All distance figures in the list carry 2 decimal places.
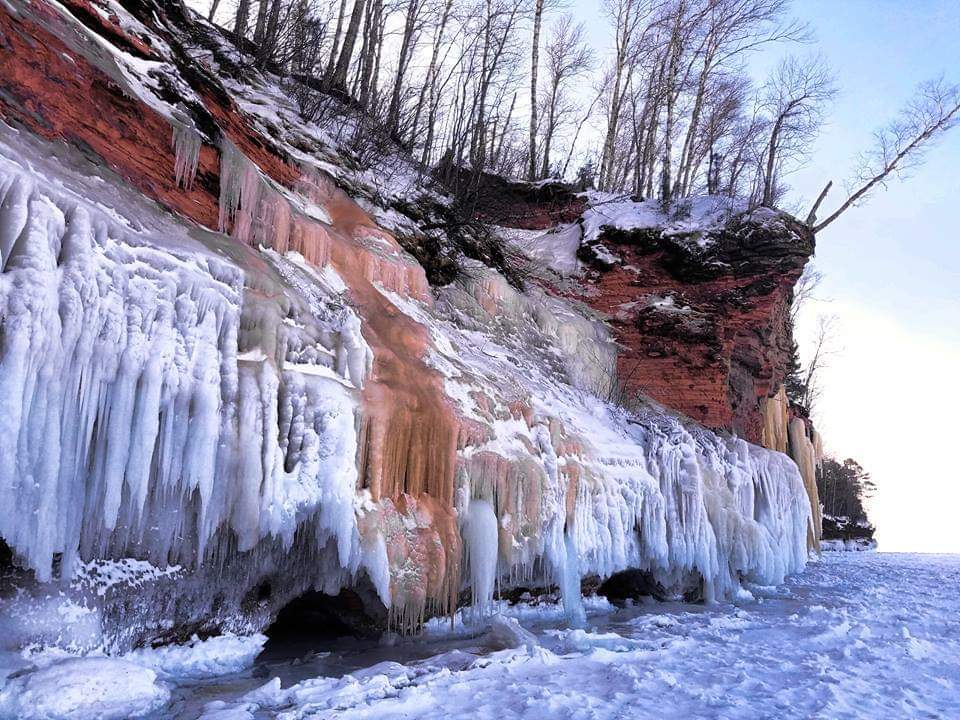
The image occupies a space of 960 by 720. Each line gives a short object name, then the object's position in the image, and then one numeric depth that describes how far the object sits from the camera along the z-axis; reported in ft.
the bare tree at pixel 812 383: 94.27
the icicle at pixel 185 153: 17.74
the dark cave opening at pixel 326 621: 17.60
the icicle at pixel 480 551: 19.63
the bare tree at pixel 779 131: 45.06
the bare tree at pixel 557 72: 69.72
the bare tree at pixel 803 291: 88.58
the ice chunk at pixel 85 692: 9.45
